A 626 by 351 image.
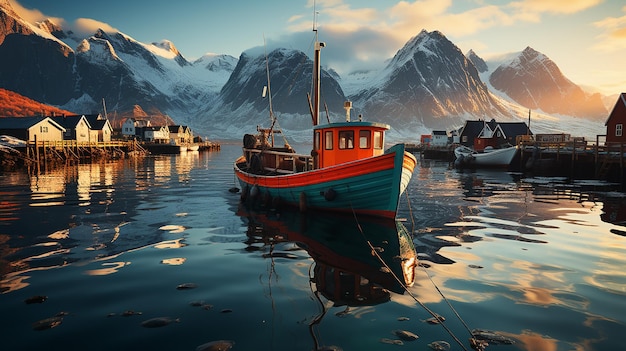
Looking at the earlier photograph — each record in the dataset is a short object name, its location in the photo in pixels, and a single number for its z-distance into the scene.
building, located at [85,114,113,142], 89.12
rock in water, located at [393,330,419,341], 6.31
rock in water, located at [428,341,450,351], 5.96
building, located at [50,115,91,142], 77.50
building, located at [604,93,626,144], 45.31
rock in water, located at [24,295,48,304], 7.74
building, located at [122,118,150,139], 128.00
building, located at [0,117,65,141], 63.31
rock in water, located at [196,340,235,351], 5.94
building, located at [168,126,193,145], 134.88
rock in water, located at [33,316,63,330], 6.61
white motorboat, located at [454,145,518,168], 49.94
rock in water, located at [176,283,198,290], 8.58
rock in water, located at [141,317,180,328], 6.70
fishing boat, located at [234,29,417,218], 15.23
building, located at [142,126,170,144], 119.46
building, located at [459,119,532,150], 73.50
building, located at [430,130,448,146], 120.34
